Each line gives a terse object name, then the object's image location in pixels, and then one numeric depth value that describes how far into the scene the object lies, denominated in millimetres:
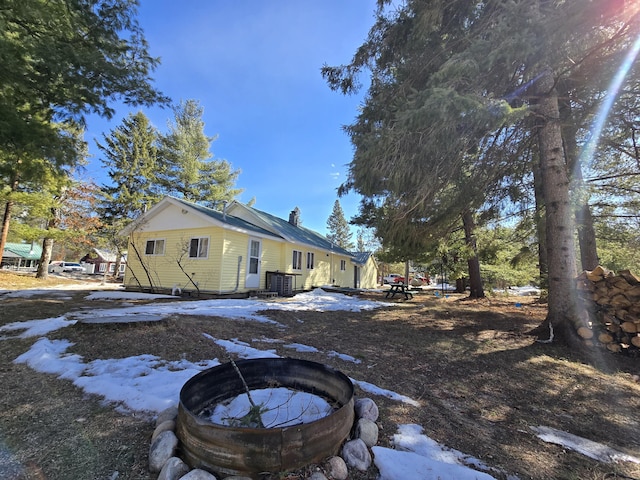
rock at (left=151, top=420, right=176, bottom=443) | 1969
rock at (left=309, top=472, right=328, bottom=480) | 1656
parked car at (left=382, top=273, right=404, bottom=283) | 40081
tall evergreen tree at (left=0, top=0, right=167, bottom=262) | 4637
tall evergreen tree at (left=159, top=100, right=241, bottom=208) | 23000
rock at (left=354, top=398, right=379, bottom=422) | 2312
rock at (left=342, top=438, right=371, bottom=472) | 1845
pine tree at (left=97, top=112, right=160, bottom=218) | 21406
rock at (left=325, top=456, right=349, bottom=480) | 1734
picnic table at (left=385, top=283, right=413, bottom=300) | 13570
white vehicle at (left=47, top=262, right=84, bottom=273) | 32053
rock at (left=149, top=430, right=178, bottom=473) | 1743
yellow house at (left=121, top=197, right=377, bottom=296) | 11398
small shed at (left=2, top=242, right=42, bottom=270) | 36219
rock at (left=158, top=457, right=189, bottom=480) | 1623
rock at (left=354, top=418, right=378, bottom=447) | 2066
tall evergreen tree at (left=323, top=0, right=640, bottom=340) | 4242
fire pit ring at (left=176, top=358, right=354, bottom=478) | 1650
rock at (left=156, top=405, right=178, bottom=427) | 2115
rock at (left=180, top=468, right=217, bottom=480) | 1557
